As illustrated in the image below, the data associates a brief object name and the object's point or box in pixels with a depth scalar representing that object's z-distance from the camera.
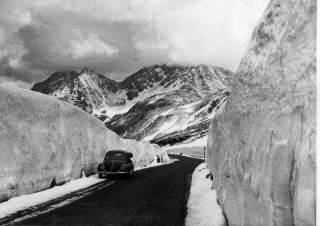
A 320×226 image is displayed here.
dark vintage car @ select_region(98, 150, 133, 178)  21.78
